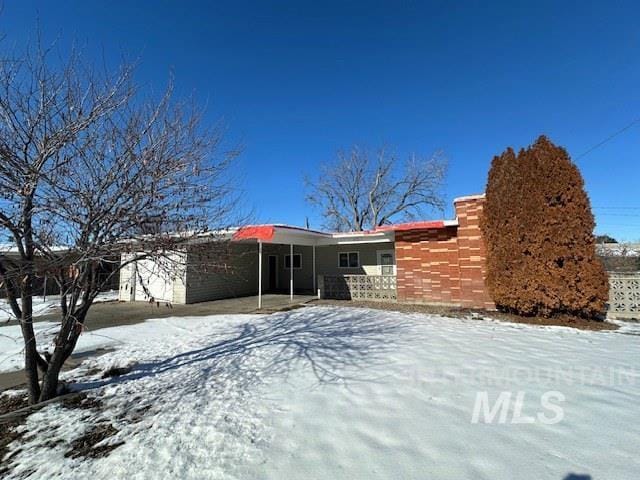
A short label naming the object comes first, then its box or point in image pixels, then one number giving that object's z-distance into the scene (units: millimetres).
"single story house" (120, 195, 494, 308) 9547
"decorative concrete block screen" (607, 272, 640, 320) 7691
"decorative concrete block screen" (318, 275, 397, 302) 11570
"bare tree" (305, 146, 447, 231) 25859
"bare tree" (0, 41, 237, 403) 3137
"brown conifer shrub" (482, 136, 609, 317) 7176
